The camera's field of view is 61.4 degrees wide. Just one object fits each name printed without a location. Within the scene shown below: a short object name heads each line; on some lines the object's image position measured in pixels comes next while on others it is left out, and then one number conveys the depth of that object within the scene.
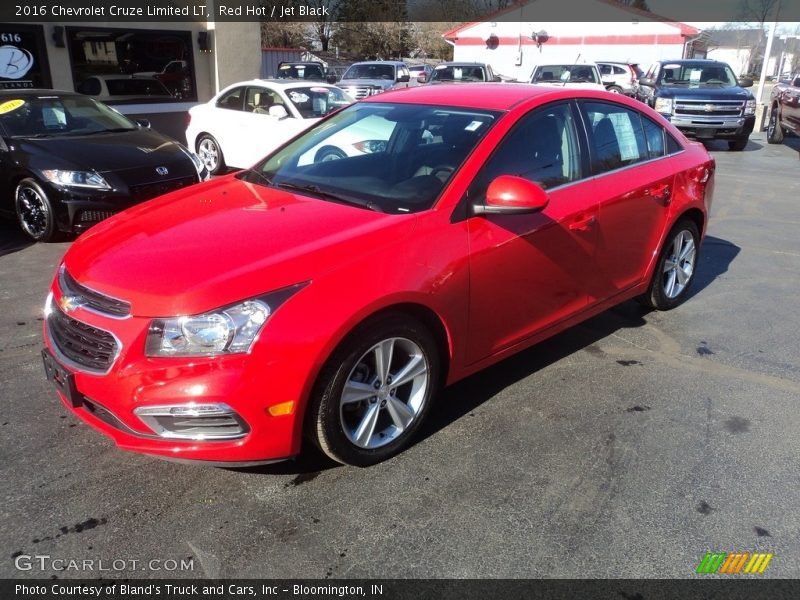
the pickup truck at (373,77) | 18.66
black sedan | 6.57
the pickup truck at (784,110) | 14.69
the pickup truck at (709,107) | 14.15
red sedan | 2.63
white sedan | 10.33
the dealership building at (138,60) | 11.62
